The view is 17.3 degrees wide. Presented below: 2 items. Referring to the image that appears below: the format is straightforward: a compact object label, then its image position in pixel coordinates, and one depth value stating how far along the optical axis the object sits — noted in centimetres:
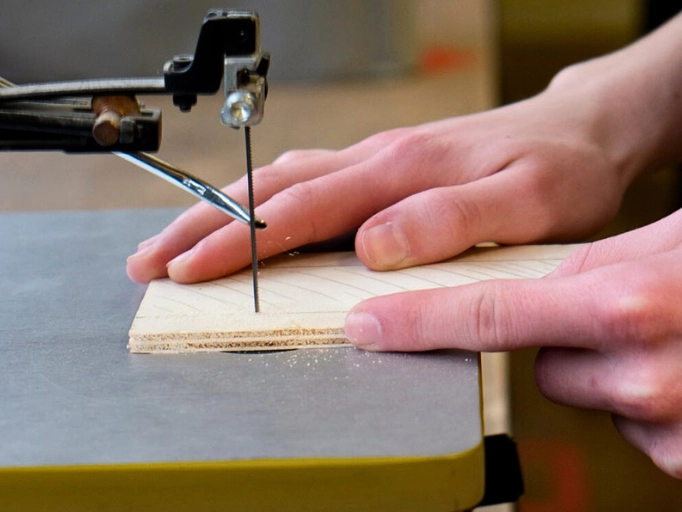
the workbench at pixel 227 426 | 67
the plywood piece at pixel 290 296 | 75
